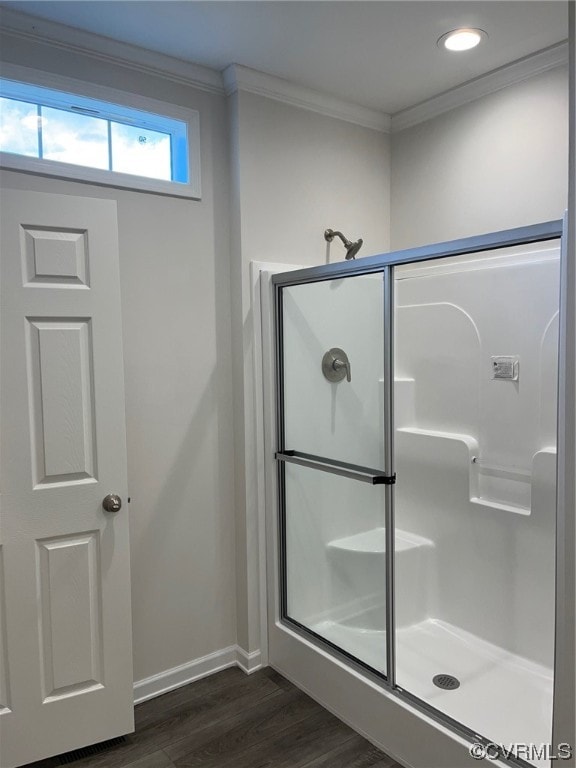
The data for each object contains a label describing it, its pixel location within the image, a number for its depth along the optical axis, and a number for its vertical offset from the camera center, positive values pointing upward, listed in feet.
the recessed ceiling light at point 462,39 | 7.44 +4.05
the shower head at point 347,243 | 9.10 +1.75
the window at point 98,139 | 7.31 +2.95
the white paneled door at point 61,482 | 6.71 -1.48
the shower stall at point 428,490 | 7.45 -2.03
